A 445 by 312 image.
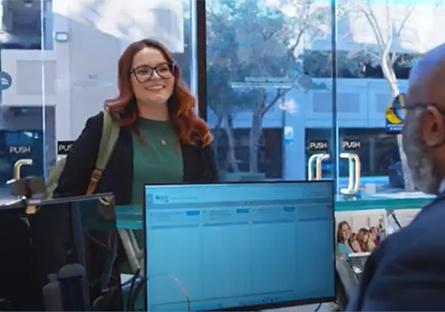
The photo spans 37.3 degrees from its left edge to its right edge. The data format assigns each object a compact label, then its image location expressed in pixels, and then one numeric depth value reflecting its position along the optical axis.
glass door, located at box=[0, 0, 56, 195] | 4.60
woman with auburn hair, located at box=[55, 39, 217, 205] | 1.96
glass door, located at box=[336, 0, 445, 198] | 5.41
